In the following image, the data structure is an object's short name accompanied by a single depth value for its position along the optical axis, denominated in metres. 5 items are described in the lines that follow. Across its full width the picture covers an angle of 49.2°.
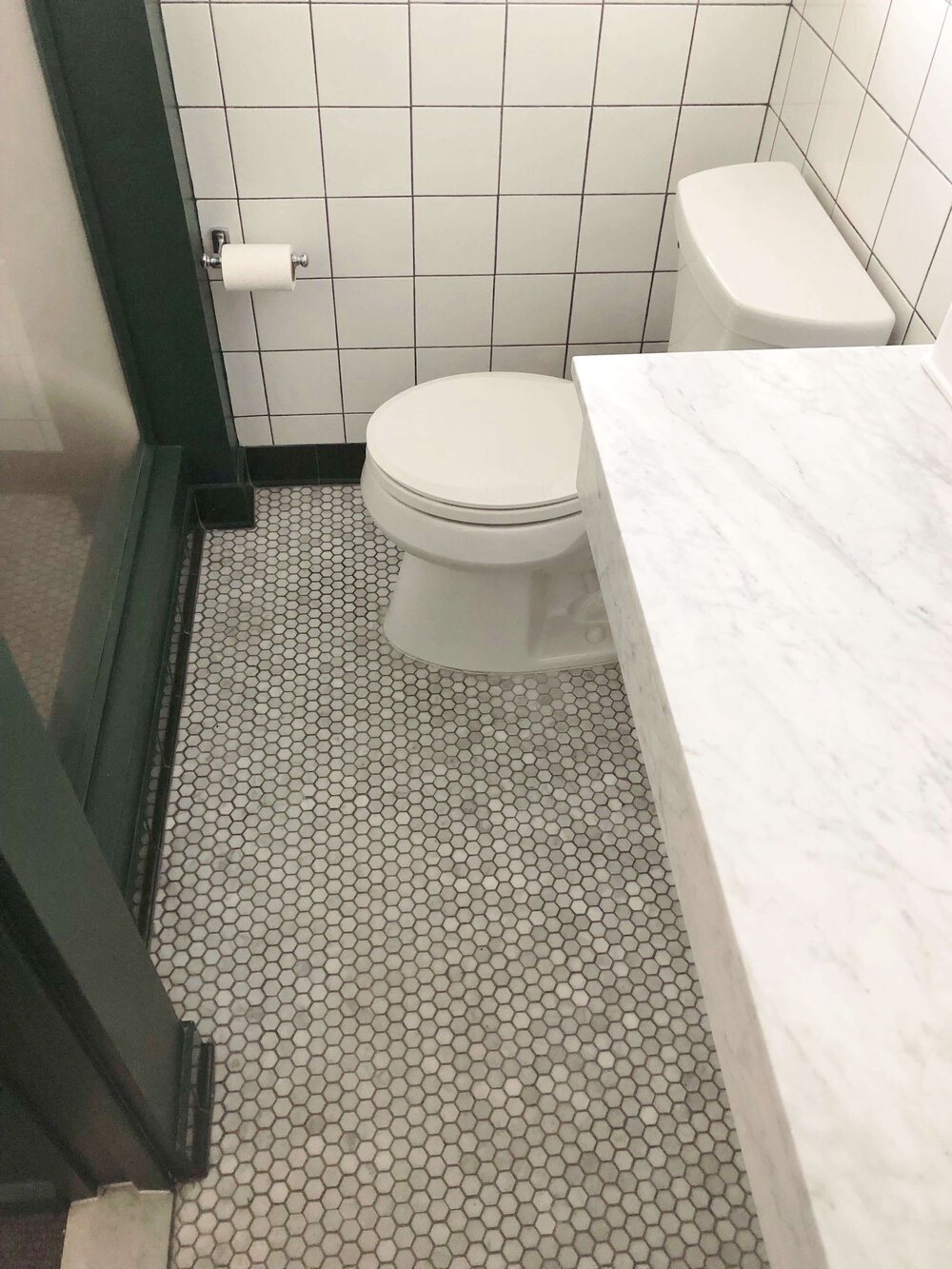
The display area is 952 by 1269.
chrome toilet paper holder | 1.76
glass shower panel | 1.24
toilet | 1.30
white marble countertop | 0.53
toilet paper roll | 1.72
